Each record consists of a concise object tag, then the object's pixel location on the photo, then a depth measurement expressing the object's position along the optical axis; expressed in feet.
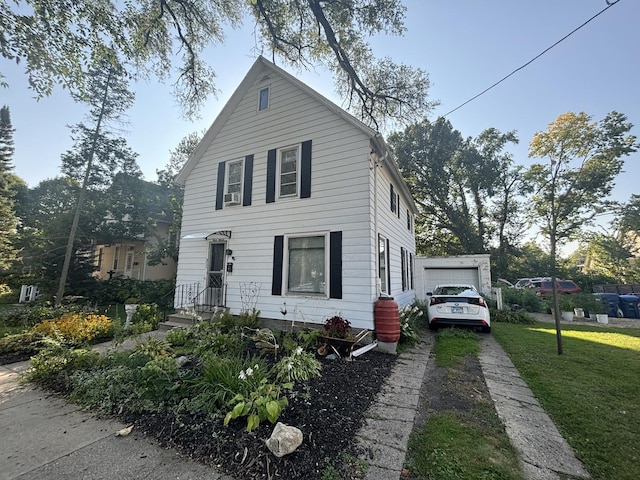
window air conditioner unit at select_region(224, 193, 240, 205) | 26.99
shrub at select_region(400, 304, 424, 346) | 21.47
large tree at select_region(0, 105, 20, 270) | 49.93
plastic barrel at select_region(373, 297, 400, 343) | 18.90
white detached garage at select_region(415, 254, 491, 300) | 39.80
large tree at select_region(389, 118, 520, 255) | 70.85
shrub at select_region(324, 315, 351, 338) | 17.83
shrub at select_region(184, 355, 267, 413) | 10.45
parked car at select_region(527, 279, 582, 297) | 58.66
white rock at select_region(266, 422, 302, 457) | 7.70
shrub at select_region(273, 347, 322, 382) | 12.83
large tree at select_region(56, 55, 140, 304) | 41.24
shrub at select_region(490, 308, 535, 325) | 32.35
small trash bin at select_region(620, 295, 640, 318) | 35.96
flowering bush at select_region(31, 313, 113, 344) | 19.16
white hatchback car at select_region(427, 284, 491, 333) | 24.56
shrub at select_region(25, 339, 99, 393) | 13.47
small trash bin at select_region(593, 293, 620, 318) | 36.62
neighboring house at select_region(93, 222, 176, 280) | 58.29
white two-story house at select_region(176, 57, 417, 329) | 20.94
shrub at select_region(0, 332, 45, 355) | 18.28
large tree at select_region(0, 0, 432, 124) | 19.12
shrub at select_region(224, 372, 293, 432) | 8.75
